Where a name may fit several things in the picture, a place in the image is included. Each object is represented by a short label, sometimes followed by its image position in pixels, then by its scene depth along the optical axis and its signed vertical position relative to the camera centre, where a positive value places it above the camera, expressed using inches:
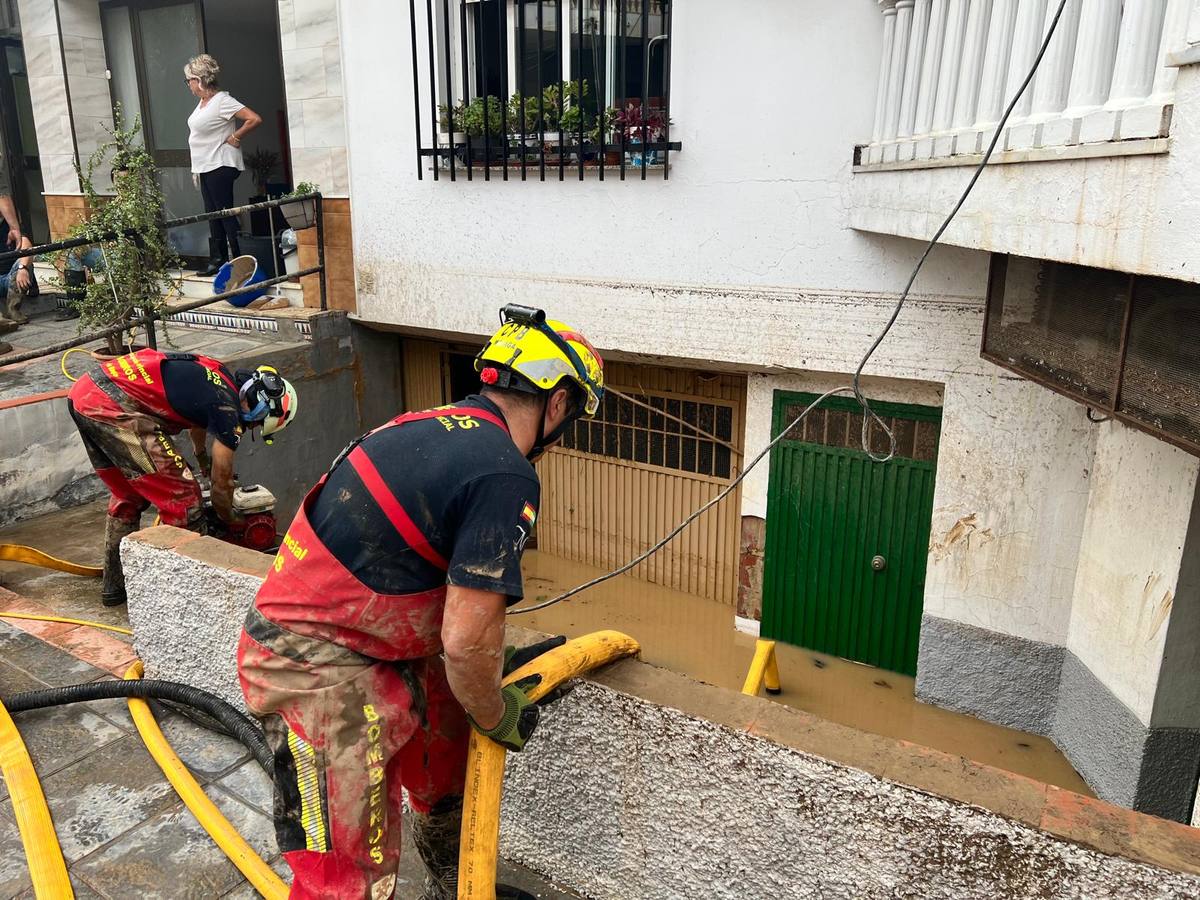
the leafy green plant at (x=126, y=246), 257.6 -17.6
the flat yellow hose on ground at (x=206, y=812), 116.2 -85.3
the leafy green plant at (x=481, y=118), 266.8 +18.7
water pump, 212.4 -77.5
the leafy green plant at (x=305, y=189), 311.7 -2.1
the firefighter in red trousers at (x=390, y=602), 84.7 -39.2
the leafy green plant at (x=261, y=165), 474.9 +8.8
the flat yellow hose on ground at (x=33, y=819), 115.8 -84.8
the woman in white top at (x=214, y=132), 326.3 +17.6
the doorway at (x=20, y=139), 441.4 +20.1
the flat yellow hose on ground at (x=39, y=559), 226.7 -90.9
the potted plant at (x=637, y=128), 244.4 +14.6
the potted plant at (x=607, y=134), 251.4 +13.3
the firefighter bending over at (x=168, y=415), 198.2 -49.0
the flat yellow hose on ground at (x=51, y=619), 188.2 -87.3
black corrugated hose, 142.1 -81.2
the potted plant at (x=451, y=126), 272.1 +16.8
